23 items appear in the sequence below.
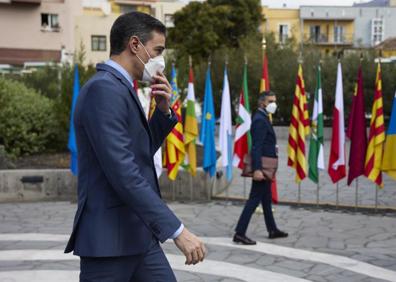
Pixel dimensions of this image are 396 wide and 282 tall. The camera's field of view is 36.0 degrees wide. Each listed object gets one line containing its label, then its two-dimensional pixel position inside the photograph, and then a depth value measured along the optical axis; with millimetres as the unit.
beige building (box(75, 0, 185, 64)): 50188
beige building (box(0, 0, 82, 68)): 44781
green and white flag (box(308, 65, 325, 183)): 10234
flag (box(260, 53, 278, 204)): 10336
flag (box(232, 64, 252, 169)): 10312
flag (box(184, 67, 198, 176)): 10617
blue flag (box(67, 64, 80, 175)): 10773
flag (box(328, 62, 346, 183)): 10086
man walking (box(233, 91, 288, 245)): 7445
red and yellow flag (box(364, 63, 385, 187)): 9594
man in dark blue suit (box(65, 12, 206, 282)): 2688
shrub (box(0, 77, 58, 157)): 12938
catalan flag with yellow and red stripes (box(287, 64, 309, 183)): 10188
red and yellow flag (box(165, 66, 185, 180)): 10320
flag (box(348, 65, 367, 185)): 9844
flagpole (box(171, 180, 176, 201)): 10888
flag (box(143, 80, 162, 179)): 10048
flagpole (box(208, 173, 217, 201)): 10841
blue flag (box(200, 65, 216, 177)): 10547
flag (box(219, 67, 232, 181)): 10867
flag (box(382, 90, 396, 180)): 9422
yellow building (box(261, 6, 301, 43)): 65625
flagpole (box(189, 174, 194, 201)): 10866
